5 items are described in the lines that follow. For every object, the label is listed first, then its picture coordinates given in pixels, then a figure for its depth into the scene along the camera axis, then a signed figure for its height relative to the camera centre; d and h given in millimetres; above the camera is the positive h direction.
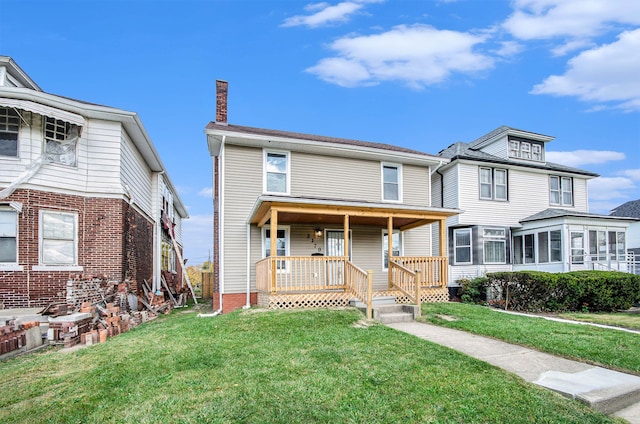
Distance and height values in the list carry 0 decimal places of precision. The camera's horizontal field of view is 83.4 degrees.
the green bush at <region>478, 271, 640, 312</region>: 12123 -2006
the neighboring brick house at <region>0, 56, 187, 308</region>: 9406 +1262
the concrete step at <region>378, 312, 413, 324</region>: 8680 -2046
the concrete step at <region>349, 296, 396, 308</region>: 9638 -1857
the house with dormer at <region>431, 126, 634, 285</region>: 16312 +612
